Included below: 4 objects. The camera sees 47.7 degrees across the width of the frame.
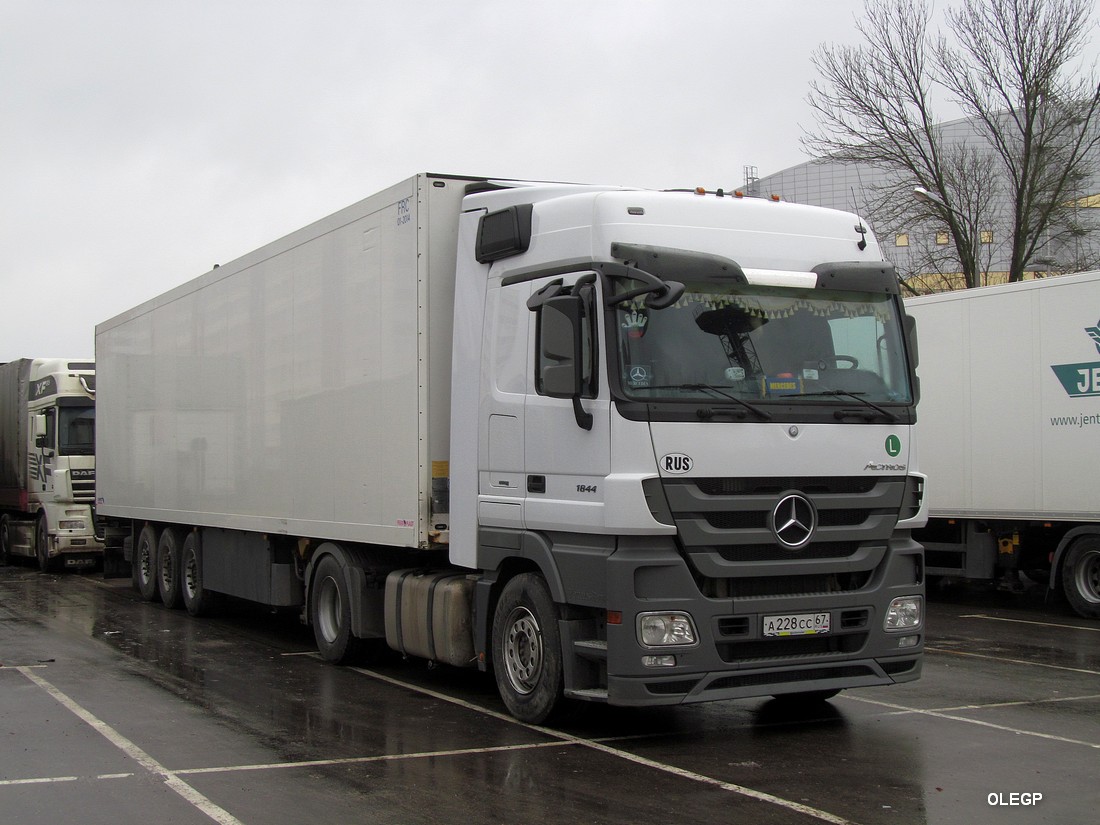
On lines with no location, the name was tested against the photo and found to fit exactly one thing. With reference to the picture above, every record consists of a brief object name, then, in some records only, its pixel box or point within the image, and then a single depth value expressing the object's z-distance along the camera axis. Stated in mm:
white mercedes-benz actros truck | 7578
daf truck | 23547
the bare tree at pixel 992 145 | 26969
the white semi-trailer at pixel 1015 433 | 14508
